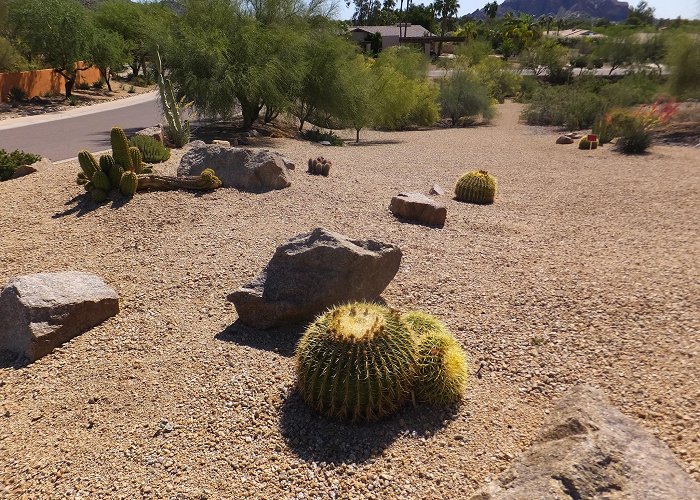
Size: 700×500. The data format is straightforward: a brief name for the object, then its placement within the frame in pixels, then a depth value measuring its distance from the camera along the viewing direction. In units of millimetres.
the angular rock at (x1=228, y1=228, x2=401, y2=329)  5461
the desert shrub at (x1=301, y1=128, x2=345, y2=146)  20266
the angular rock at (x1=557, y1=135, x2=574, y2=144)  20328
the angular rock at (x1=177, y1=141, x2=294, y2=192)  10047
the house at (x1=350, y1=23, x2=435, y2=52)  67438
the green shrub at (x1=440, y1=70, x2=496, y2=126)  28141
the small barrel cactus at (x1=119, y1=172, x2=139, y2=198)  8875
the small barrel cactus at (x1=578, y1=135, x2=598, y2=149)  18719
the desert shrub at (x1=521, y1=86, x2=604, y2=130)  24859
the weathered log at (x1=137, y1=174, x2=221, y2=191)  9271
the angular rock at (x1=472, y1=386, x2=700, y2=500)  2938
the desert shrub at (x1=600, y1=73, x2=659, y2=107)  27266
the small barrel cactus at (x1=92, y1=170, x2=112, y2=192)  8867
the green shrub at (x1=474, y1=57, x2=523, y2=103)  37625
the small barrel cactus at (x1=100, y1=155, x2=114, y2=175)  9008
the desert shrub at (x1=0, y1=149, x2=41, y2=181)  11180
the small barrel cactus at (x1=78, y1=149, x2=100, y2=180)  8992
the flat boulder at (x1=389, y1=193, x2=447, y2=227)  9062
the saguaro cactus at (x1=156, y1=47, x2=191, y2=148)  14172
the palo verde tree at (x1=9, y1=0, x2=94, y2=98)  26031
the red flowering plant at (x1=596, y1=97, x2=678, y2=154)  17812
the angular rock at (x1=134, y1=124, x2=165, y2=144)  12758
